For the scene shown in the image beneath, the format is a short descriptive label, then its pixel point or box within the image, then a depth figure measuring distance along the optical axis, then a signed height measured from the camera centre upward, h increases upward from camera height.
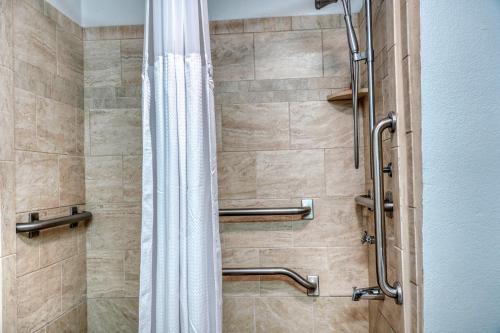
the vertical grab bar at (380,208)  1.04 -0.13
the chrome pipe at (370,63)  1.23 +0.39
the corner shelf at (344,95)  1.47 +0.33
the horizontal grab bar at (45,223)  1.23 -0.19
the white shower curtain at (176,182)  1.01 -0.03
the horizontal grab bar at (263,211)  1.55 -0.19
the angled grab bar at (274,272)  1.55 -0.48
